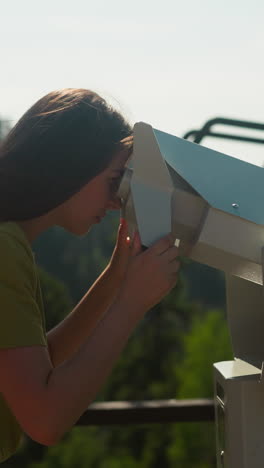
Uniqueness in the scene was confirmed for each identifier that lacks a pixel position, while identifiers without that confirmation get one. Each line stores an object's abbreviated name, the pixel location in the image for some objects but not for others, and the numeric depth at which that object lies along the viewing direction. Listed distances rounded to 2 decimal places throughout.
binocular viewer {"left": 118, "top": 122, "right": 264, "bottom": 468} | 2.13
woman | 2.13
